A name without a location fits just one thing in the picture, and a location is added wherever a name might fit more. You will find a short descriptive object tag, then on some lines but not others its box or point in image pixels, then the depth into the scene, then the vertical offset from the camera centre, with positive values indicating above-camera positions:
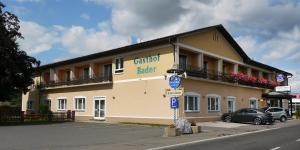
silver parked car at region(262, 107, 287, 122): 23.75 -2.40
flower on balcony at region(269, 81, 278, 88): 29.66 +0.61
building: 19.53 +0.74
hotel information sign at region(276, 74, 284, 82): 31.38 +1.40
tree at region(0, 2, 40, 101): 20.79 +2.31
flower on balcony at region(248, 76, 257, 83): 26.03 +1.00
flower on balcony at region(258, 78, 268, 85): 27.71 +0.83
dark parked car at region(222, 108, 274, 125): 20.09 -2.35
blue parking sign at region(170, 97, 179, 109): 12.74 -0.76
